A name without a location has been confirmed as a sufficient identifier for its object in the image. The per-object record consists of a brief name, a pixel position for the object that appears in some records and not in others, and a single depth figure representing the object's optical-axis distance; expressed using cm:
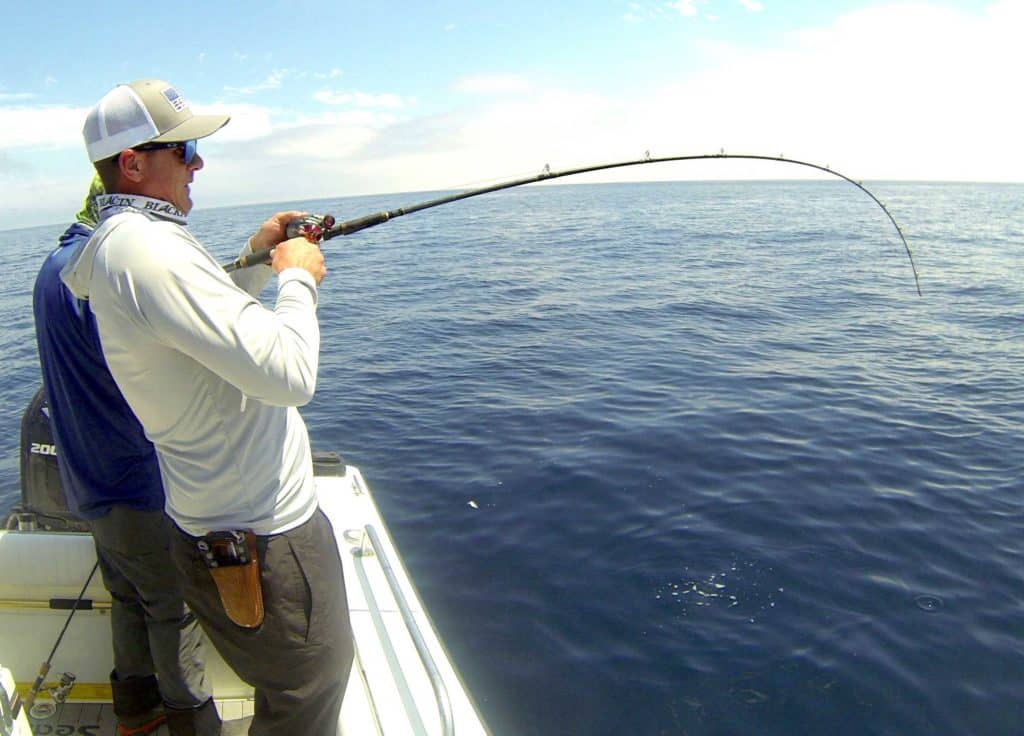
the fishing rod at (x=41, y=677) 254
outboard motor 281
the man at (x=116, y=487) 204
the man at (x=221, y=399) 145
